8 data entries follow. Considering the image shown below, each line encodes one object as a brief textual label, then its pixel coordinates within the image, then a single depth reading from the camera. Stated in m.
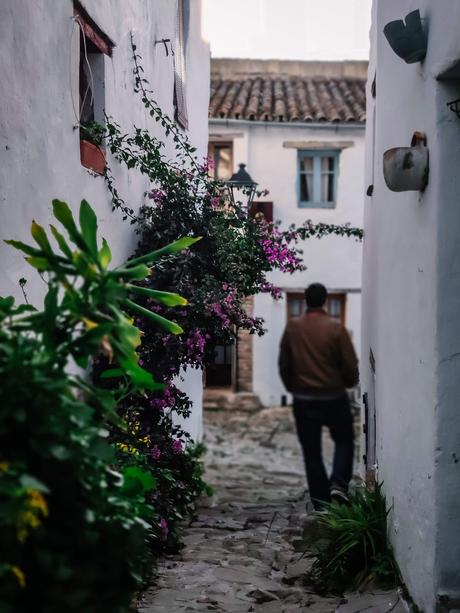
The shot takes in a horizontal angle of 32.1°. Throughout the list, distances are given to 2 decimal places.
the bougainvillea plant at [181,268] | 5.76
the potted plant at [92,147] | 5.26
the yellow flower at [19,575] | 2.05
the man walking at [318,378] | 6.66
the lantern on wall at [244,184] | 7.81
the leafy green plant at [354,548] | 4.60
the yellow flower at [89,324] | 2.43
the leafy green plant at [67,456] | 2.11
